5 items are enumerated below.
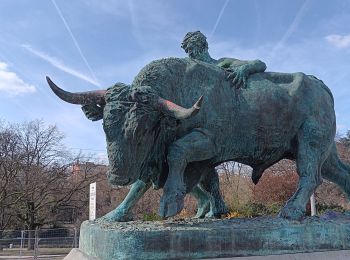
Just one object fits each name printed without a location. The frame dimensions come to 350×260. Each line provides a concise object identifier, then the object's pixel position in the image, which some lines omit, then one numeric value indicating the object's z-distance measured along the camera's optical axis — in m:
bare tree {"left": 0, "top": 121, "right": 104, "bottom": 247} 31.66
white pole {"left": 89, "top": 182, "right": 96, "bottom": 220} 12.20
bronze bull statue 3.58
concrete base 3.73
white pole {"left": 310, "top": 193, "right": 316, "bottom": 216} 15.35
